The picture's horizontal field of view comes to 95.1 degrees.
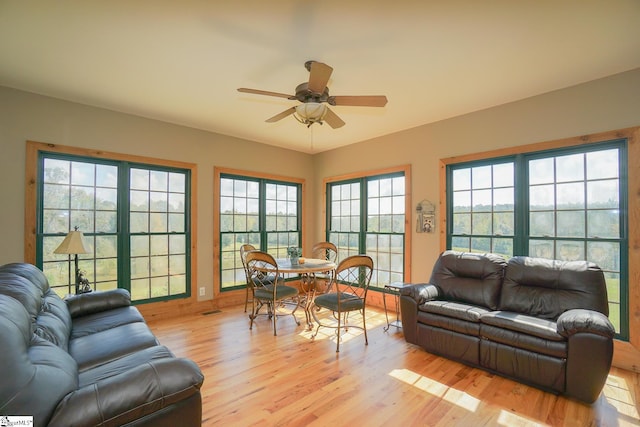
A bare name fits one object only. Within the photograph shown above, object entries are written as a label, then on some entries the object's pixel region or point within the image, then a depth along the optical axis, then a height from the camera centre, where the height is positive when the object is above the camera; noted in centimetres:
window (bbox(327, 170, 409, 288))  489 -10
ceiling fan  253 +104
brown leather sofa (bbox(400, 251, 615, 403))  229 -97
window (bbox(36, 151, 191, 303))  358 -10
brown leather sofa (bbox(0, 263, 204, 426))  113 -76
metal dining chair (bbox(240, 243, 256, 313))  466 -57
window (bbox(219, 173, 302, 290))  505 -7
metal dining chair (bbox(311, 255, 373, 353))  326 -102
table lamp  306 -32
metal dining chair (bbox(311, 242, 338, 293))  520 -70
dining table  359 -68
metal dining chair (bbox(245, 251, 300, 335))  361 -100
